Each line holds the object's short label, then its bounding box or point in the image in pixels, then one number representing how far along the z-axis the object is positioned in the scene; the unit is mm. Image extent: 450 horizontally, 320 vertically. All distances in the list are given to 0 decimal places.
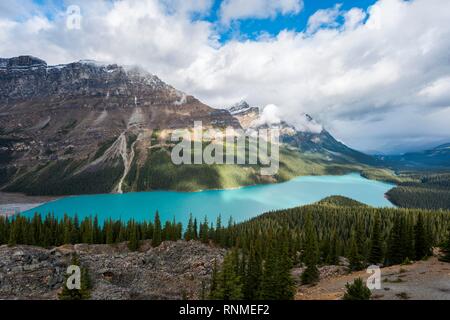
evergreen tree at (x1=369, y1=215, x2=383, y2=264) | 52312
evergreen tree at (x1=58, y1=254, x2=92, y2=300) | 27500
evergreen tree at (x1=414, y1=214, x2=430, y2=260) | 48688
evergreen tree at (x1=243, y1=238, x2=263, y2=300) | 35409
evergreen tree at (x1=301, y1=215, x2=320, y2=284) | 44906
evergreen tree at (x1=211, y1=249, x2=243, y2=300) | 29078
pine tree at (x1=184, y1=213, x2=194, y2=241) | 80225
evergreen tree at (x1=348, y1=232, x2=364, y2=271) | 47969
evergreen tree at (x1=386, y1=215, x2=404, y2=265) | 49312
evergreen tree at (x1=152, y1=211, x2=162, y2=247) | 70938
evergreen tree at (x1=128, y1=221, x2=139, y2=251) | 68562
